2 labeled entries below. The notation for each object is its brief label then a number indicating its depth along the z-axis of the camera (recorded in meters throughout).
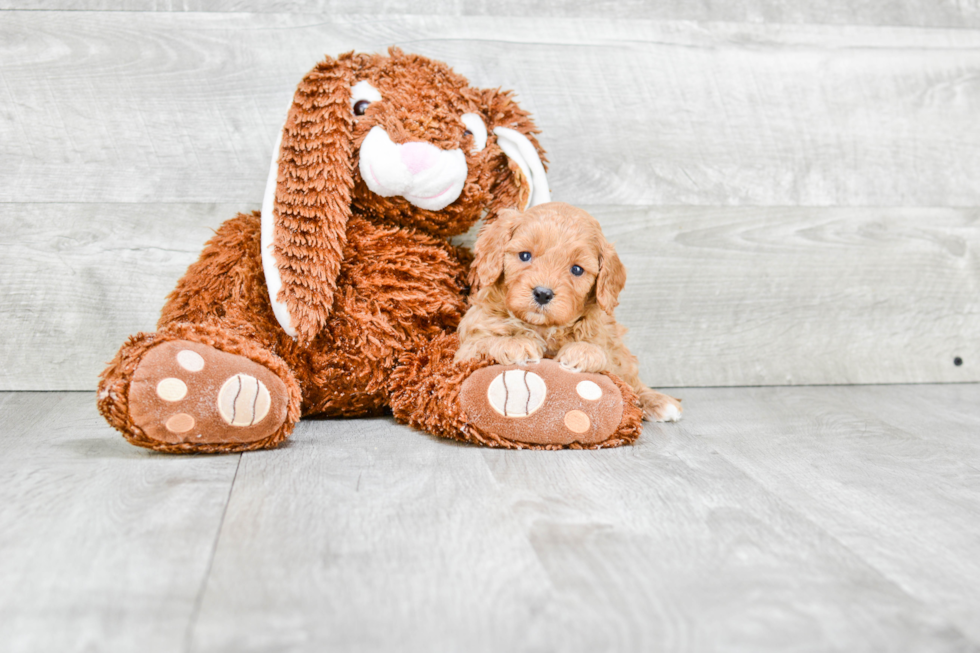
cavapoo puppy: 1.03
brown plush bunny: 0.99
